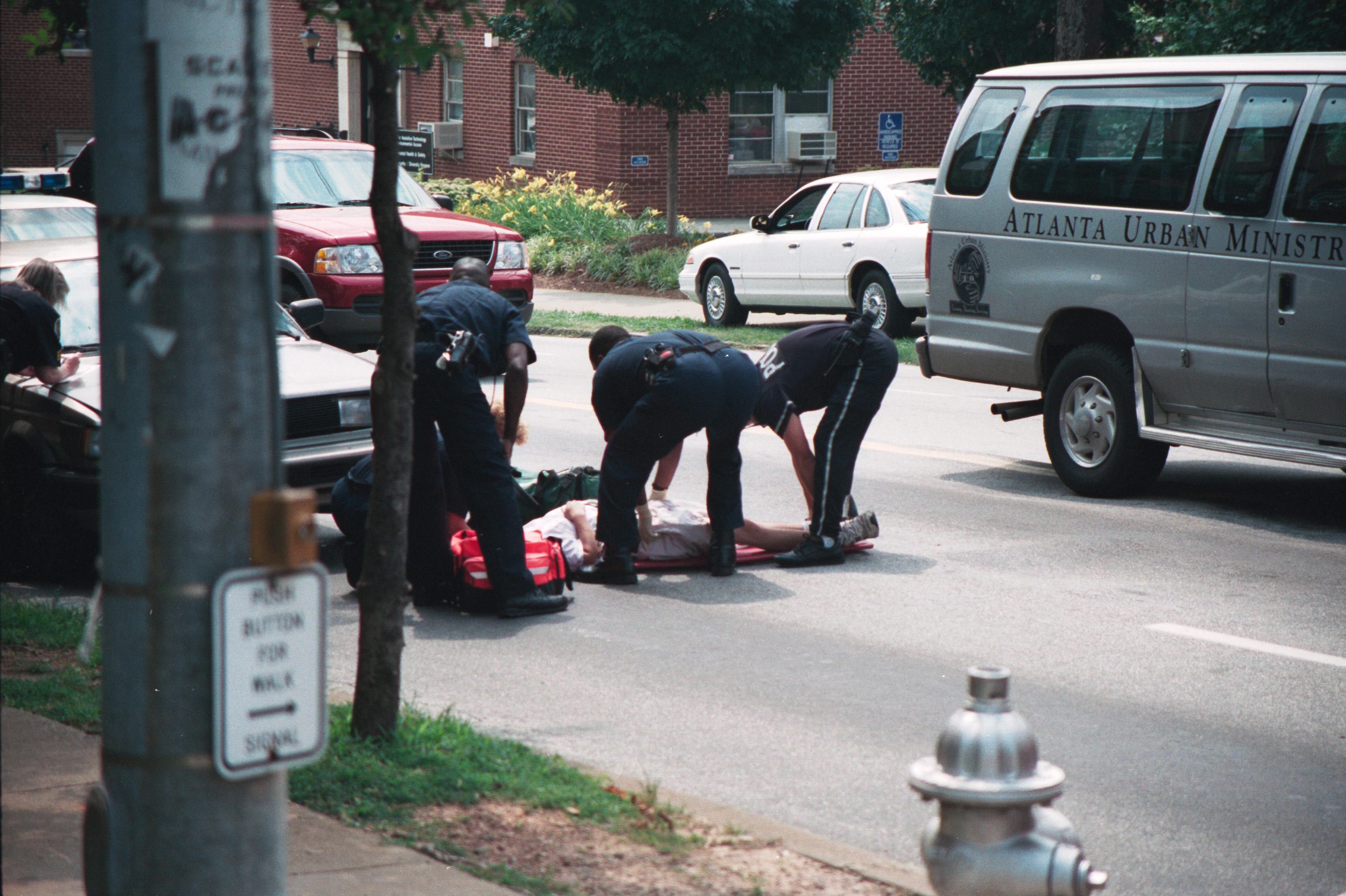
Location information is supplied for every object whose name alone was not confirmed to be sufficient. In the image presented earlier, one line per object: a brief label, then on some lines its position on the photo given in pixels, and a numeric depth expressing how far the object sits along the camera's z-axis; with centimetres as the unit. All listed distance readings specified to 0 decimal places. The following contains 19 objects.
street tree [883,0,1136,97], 4437
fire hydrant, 650
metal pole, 448
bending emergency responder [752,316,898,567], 1659
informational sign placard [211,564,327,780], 453
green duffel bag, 1758
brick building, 6109
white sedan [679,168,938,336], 3512
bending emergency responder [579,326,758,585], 1519
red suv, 2812
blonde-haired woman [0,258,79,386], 1561
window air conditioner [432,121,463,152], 6819
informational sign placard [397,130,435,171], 4328
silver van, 1770
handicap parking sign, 5072
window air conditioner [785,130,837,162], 6366
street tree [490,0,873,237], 4662
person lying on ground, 1639
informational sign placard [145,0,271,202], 449
